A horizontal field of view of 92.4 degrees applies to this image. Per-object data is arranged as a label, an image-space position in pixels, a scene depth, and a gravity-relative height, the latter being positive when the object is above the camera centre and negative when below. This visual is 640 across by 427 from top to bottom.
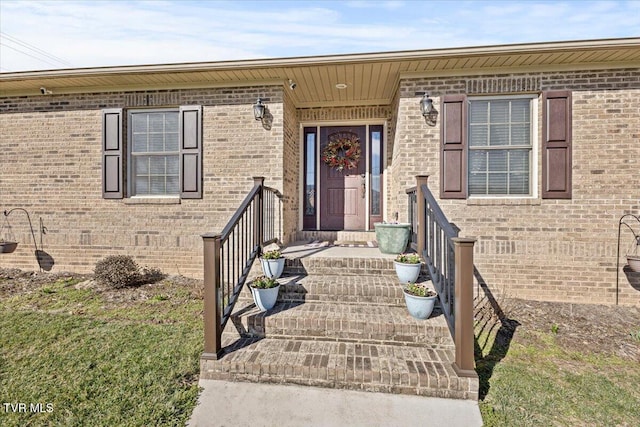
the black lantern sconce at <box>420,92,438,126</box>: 4.39 +1.50
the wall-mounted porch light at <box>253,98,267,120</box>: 4.67 +1.57
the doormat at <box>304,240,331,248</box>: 4.85 -0.51
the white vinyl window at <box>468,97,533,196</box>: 4.42 +0.98
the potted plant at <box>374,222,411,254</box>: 4.04 -0.31
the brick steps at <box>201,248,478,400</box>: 2.39 -1.19
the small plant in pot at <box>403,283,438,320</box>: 2.87 -0.83
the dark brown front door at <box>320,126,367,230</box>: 5.86 +0.44
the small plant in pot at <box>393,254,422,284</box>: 3.28 -0.58
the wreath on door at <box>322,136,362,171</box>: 5.86 +1.15
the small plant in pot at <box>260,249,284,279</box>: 3.50 -0.59
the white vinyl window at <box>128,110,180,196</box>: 5.09 +0.98
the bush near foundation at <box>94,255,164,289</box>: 4.60 -0.93
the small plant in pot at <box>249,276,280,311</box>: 3.06 -0.80
